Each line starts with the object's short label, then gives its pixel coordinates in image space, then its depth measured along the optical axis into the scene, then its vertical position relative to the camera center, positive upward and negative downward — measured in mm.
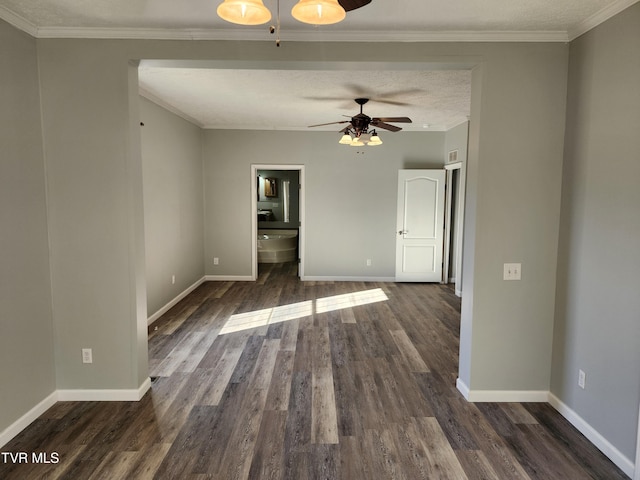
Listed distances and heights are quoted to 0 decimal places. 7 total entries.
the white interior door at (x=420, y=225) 6578 -339
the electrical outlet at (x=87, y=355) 2797 -1129
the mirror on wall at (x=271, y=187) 10647 +512
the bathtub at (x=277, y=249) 8844 -1044
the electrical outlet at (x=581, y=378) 2471 -1132
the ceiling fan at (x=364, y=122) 4410 +1001
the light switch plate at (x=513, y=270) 2783 -468
